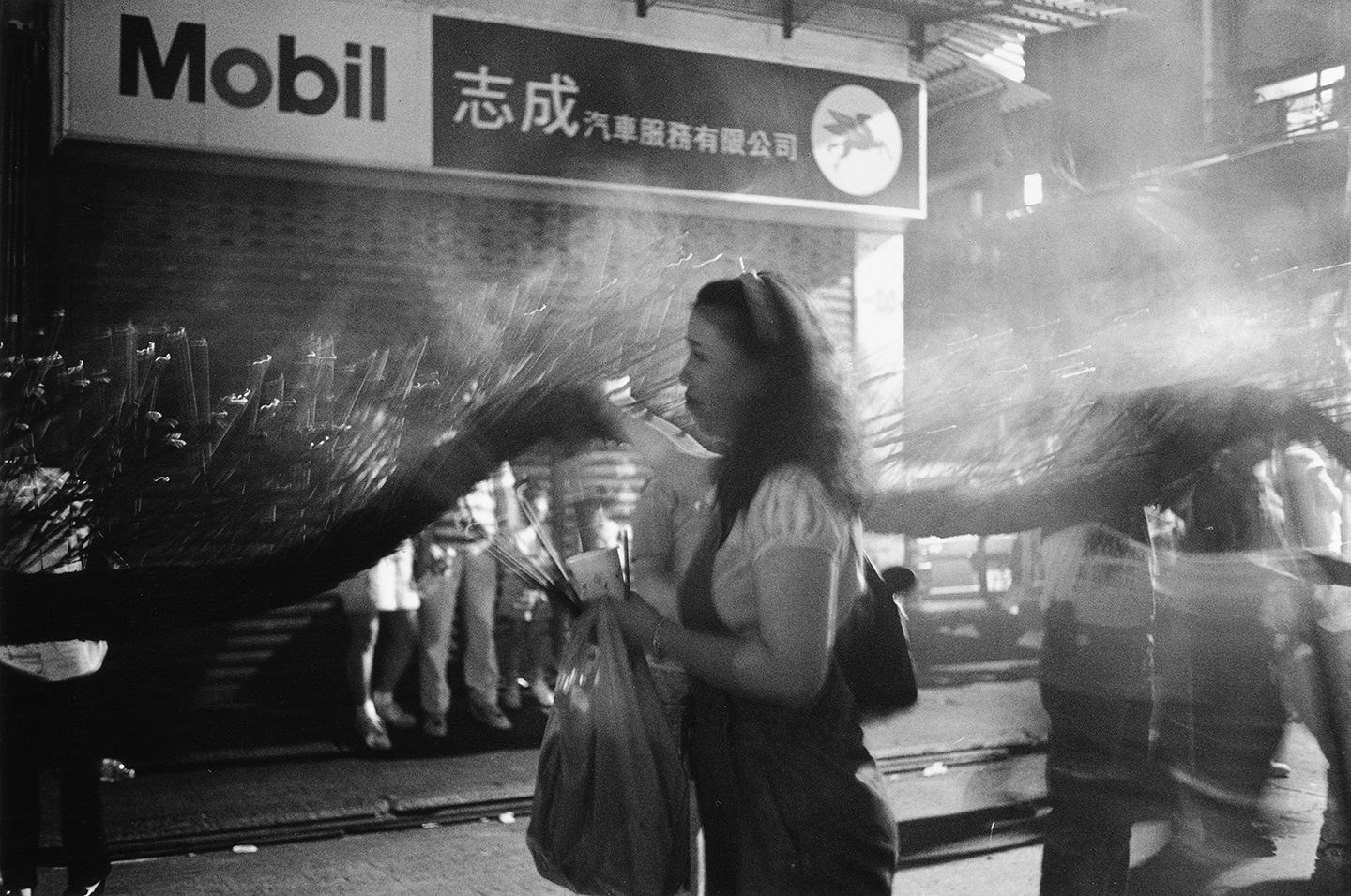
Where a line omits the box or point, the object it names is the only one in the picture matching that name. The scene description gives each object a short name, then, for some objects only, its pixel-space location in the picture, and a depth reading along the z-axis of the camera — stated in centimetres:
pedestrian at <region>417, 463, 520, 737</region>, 702
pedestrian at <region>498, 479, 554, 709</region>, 728
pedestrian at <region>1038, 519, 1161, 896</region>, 362
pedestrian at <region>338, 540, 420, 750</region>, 677
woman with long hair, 180
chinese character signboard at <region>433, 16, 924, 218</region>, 739
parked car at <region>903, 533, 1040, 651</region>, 1075
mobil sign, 648
